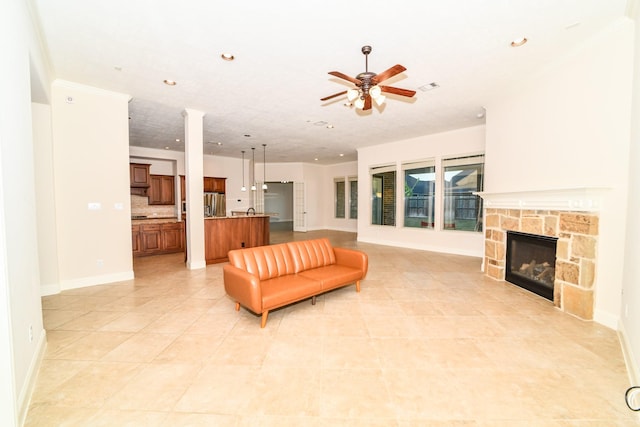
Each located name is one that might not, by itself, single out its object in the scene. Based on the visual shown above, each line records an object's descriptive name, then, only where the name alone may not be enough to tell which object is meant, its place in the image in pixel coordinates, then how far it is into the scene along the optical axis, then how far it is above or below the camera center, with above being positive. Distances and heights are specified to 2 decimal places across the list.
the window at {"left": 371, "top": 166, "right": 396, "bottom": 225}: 8.61 +0.30
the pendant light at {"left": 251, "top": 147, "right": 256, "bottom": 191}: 9.64 +1.57
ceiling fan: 2.93 +1.37
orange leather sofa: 2.97 -0.93
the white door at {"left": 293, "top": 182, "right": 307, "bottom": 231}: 12.14 -0.11
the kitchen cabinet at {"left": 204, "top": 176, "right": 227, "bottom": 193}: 9.30 +0.71
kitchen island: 6.00 -0.71
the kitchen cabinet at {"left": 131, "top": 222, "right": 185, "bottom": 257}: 6.75 -0.88
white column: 5.46 +0.39
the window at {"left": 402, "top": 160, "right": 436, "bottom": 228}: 7.58 +0.31
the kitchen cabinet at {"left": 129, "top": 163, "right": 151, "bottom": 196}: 7.56 +0.79
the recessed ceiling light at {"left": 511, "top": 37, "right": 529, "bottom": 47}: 3.10 +1.90
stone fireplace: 3.14 -0.36
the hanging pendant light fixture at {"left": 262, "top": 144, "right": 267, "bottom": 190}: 11.46 +1.53
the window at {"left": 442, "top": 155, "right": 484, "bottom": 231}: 6.66 +0.32
